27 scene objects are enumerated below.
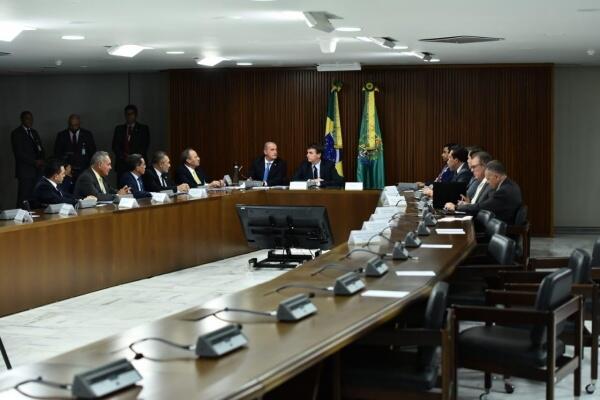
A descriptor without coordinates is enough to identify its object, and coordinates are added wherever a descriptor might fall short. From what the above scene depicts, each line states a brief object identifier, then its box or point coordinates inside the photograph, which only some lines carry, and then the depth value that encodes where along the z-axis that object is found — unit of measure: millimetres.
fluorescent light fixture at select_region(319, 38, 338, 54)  10820
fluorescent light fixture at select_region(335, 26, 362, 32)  9553
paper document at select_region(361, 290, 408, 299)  4594
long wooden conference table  3164
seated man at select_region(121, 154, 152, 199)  11227
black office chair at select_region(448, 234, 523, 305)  6109
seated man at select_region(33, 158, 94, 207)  9734
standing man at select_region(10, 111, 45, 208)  15188
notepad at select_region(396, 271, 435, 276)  5277
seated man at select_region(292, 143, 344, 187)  12695
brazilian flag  14969
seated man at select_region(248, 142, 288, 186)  13148
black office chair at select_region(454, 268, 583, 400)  4594
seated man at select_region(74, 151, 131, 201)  10633
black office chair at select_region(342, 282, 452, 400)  4160
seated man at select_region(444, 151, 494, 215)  9289
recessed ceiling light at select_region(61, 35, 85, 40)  10266
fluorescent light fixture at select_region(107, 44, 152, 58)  11445
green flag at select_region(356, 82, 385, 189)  14766
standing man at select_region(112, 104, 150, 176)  15688
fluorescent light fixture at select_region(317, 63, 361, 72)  14383
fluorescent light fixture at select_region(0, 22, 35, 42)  9273
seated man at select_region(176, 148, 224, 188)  12453
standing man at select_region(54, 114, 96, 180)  15648
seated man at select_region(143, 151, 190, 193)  11844
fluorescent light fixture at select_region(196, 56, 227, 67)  13406
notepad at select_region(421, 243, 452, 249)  6516
